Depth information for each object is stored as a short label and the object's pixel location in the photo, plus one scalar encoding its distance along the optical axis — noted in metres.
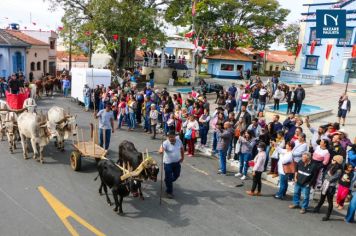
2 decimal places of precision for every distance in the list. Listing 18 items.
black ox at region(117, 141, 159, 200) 8.04
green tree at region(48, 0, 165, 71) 27.42
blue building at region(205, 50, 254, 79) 42.04
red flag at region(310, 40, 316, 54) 39.96
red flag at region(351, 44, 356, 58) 33.42
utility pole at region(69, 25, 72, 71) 30.08
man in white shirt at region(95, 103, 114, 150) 11.81
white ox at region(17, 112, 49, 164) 11.03
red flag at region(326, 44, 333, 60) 38.16
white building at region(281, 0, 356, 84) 36.59
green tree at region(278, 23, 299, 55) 61.46
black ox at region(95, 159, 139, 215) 7.95
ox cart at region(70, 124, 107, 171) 10.21
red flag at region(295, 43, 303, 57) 41.53
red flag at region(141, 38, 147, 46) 27.97
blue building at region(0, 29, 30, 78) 30.12
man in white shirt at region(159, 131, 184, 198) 8.92
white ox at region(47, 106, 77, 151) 11.36
